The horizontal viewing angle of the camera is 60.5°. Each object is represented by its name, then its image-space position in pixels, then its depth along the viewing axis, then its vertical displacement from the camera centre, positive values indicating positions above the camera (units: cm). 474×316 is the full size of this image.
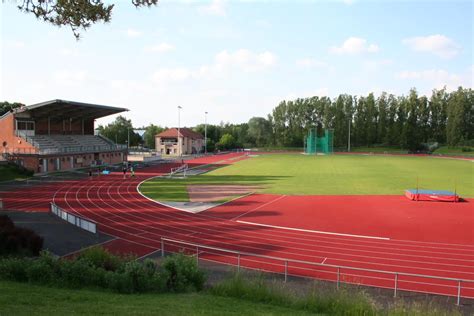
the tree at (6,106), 8540 +716
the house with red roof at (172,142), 9675 -37
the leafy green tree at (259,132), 13662 +304
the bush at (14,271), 1095 -356
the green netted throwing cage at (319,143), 10669 -43
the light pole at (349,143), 11636 -42
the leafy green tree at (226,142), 11462 -33
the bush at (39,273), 1071 -353
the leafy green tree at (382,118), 11920 +703
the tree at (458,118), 10725 +639
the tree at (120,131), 10664 +250
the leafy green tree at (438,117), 11606 +720
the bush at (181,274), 1102 -373
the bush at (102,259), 1235 -372
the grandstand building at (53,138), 5078 +26
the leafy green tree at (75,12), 1068 +339
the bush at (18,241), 1568 -402
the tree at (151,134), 11894 +188
